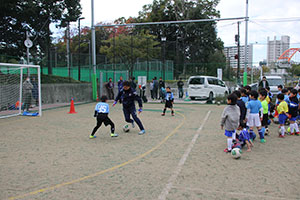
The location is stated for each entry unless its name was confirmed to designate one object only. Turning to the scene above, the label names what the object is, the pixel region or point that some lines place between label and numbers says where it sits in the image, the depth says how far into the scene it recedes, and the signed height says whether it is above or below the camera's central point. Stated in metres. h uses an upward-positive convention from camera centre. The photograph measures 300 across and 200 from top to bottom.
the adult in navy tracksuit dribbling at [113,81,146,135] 9.31 -0.58
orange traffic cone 15.49 -1.52
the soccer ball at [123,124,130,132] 9.60 -1.54
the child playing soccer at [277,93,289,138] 8.70 -0.85
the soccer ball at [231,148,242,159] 6.28 -1.55
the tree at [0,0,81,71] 20.28 +4.66
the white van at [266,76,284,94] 20.56 +0.15
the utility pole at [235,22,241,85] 32.61 +5.09
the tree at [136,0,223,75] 44.53 +9.06
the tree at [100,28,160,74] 37.64 +4.71
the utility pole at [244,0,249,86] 19.28 +2.93
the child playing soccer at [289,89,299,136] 8.91 -0.84
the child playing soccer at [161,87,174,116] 13.56 -0.74
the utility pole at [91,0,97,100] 21.63 +1.17
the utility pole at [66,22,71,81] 23.18 +1.48
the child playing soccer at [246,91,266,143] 7.83 -0.77
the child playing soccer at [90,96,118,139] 8.52 -0.92
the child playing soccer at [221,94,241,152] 6.77 -0.83
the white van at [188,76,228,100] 21.81 -0.34
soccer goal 15.34 -0.54
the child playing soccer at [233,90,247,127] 7.58 -0.67
